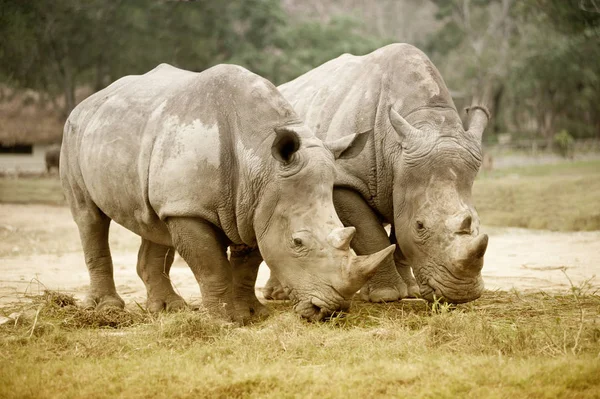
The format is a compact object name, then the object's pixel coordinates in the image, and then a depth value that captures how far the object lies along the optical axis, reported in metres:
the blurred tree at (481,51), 83.81
